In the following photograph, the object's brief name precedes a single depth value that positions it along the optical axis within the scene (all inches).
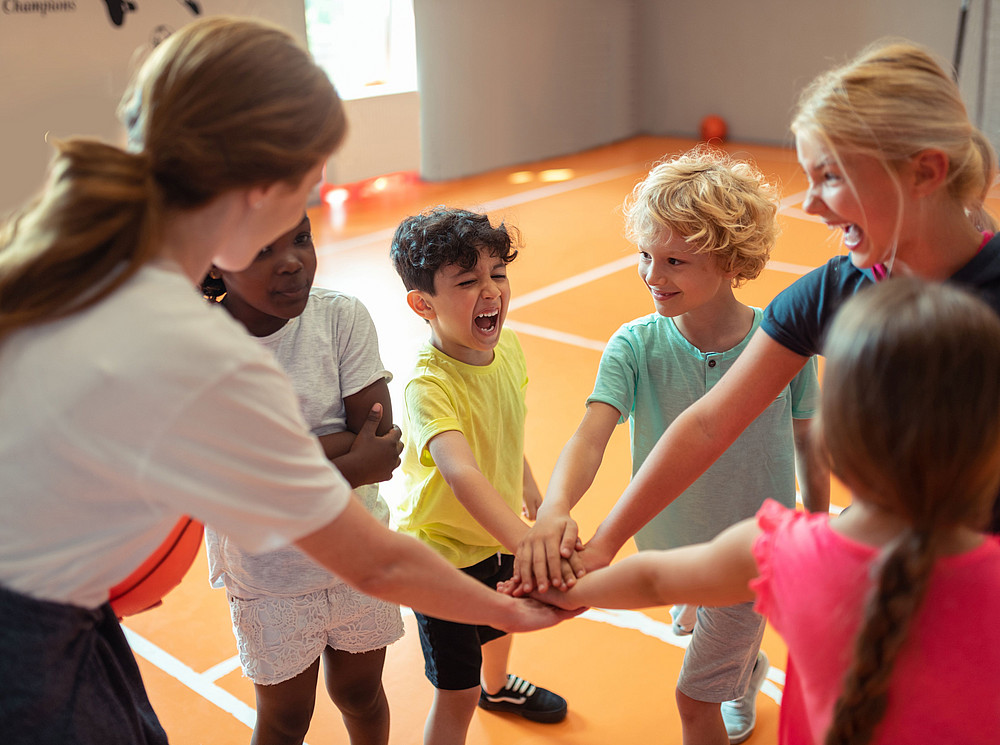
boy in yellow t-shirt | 85.5
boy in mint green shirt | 84.2
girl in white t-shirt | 77.0
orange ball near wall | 422.9
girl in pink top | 42.9
